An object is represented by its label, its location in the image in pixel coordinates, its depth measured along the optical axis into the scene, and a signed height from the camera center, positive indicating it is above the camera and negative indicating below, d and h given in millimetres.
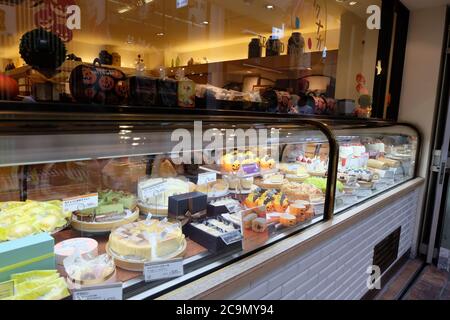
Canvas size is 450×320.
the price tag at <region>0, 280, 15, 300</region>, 1030 -604
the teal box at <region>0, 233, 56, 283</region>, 1081 -530
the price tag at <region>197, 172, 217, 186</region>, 2053 -415
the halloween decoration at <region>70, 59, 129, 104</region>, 1372 +107
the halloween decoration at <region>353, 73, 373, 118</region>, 3826 +189
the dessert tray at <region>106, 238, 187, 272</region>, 1313 -625
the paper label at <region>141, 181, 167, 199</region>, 1838 -460
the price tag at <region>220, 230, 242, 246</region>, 1533 -600
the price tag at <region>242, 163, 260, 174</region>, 2502 -419
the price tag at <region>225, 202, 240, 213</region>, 1883 -554
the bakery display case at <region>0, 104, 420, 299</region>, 1116 -492
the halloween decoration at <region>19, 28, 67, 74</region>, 1264 +226
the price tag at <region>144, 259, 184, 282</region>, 1260 -640
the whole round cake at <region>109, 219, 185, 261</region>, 1348 -568
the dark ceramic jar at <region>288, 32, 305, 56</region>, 3625 +870
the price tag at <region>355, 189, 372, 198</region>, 2820 -647
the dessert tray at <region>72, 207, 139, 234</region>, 1548 -568
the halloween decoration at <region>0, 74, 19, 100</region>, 1106 +57
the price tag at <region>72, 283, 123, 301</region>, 1087 -638
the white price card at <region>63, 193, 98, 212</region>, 1416 -433
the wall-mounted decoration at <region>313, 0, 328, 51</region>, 4734 +1565
